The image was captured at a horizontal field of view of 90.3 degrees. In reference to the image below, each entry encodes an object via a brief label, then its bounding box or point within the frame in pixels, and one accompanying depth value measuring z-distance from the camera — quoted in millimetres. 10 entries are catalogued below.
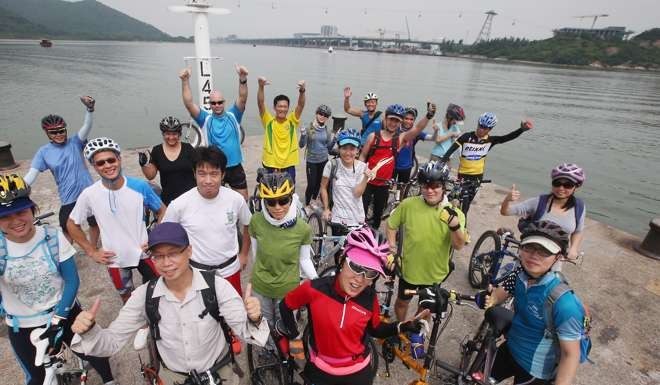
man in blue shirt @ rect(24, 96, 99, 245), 4449
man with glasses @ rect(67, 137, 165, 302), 3365
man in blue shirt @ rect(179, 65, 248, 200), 5520
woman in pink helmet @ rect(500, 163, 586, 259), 3877
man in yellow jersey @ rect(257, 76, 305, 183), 6177
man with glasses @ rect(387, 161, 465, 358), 3523
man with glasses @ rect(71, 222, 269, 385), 2137
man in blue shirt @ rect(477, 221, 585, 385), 2416
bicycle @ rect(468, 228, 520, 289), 4940
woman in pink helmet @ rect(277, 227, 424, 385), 2424
